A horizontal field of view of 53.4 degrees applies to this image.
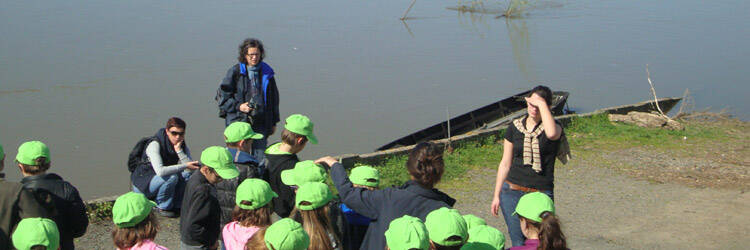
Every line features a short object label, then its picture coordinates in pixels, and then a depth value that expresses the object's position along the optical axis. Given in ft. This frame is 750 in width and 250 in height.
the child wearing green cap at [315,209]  13.26
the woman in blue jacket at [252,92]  23.94
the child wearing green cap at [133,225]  12.69
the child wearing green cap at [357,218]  15.02
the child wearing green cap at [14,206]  13.79
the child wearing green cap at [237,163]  16.42
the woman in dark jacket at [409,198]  13.97
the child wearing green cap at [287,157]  16.62
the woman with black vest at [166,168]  20.99
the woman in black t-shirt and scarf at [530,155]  17.58
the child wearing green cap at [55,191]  14.74
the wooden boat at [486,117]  42.00
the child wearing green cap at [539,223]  12.35
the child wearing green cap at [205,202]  14.98
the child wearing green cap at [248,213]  13.64
